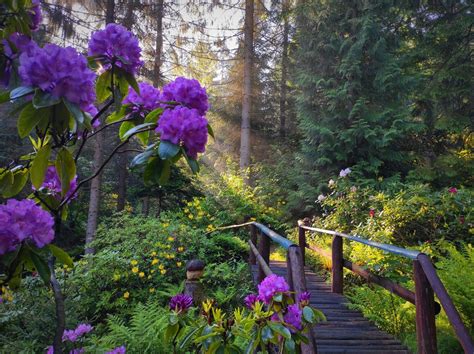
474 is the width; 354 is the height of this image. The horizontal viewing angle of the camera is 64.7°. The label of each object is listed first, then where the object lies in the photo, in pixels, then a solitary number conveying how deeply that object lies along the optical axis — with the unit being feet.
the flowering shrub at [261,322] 5.25
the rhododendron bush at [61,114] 3.66
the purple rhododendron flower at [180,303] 6.18
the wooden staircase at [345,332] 9.99
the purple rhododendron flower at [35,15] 5.20
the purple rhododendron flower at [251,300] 5.82
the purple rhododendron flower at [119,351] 6.94
